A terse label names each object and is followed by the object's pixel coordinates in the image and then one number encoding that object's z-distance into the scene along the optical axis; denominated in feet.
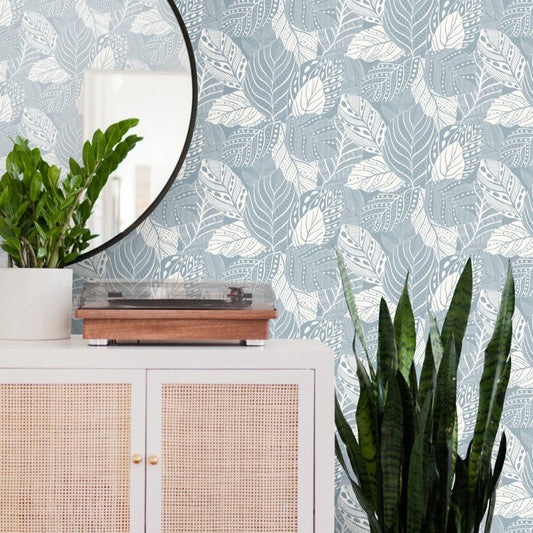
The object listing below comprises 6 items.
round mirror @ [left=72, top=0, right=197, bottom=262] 10.81
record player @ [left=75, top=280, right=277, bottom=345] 9.67
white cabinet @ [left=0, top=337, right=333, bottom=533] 9.43
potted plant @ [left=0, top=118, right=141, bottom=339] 9.82
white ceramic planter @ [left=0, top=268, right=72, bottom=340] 9.82
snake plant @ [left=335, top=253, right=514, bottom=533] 9.71
